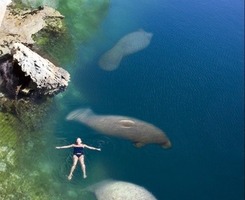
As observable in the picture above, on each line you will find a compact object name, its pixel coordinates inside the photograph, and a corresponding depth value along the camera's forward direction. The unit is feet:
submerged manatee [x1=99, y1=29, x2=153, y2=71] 59.88
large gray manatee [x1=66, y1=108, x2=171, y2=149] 49.90
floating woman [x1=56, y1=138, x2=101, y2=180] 46.05
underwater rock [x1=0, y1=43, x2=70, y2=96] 48.26
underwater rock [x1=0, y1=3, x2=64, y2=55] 55.42
